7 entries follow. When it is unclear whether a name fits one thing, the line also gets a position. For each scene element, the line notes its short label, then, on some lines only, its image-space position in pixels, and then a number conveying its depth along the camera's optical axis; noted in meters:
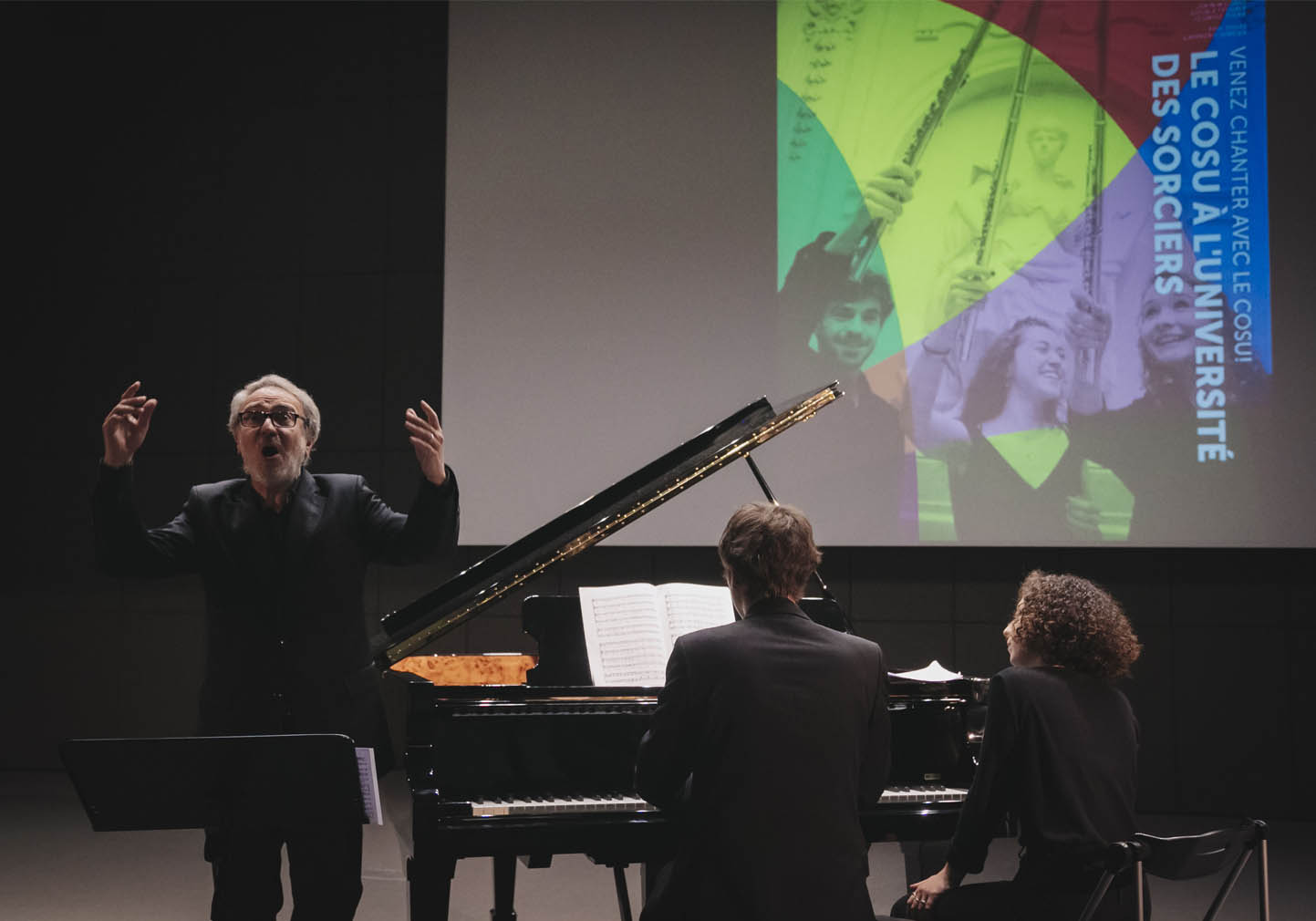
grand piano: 2.48
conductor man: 2.36
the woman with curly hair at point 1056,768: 2.31
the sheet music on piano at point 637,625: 2.71
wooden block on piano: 3.44
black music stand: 1.87
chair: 2.13
